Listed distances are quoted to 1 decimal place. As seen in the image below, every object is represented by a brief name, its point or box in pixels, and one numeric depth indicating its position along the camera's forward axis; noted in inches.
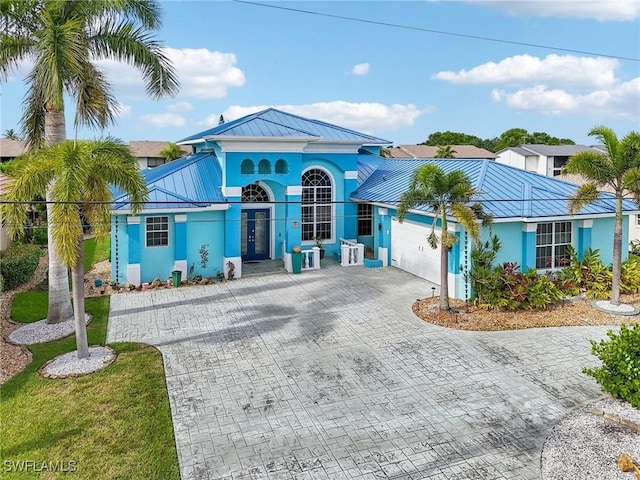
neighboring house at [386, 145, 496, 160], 2155.5
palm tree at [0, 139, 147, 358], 374.6
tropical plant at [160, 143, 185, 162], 1561.3
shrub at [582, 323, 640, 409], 348.8
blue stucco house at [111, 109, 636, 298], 657.0
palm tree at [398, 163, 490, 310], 531.5
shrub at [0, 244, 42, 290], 657.6
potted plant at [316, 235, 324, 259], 870.4
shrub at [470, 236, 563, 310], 582.2
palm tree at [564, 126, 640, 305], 569.3
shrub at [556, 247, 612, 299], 637.3
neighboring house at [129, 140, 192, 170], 1995.6
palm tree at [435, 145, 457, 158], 1850.3
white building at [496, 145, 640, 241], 1804.9
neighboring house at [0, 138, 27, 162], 1963.6
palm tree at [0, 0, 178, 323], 423.8
